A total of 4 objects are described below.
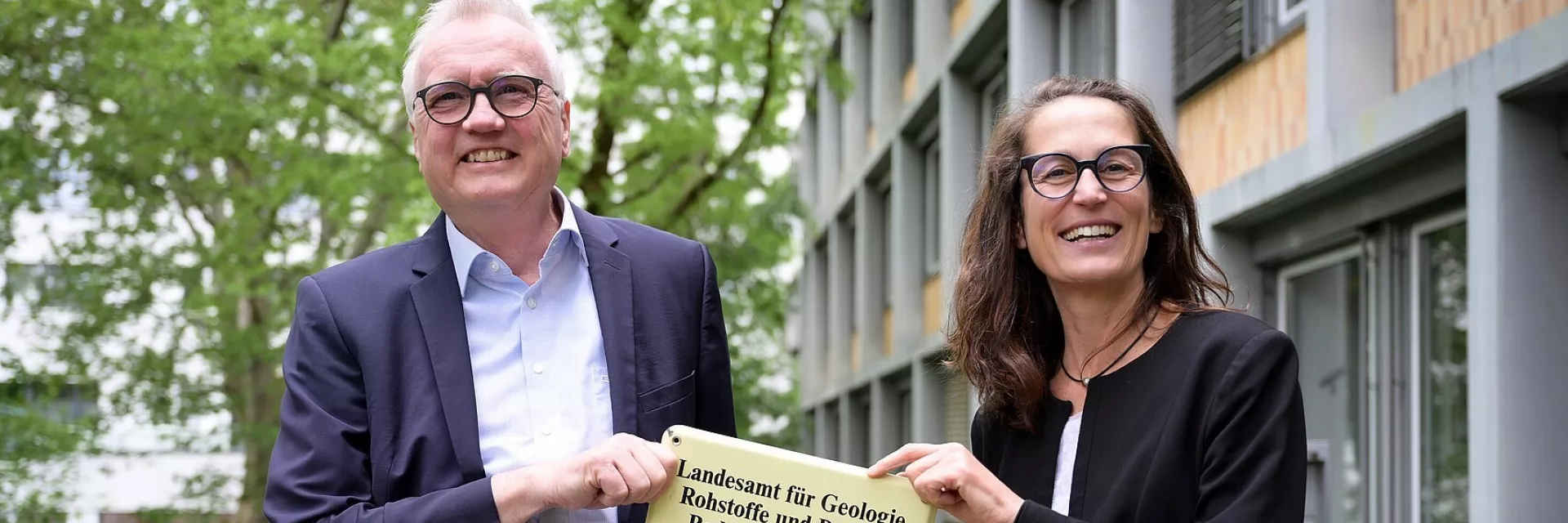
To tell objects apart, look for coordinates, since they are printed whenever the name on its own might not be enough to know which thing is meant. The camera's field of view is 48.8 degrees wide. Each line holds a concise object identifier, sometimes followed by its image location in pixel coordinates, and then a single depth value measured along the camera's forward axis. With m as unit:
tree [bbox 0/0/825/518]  11.41
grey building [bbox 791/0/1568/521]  5.28
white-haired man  2.86
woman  2.60
